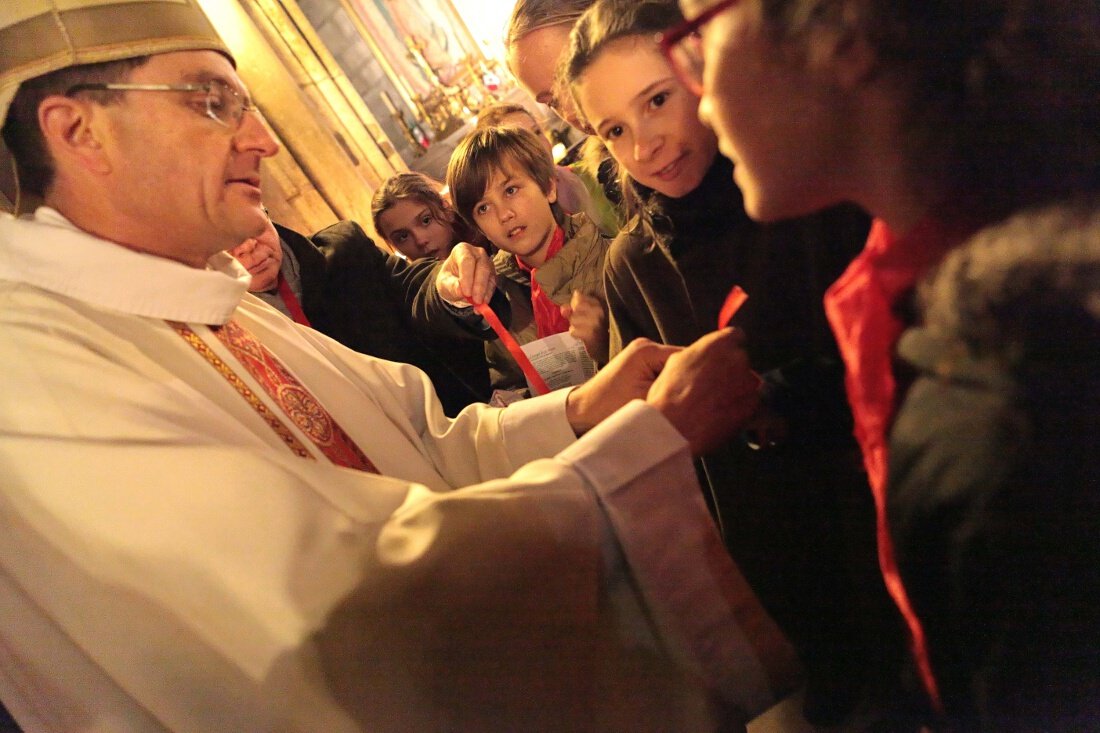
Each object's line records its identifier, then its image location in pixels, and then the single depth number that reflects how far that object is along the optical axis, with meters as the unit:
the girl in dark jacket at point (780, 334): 0.79
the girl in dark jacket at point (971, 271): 0.52
